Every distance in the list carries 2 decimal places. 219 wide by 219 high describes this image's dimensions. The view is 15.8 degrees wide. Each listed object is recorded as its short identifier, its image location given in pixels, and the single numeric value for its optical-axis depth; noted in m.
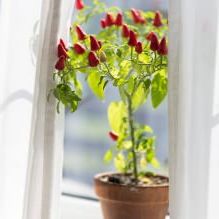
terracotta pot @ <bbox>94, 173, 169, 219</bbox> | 1.29
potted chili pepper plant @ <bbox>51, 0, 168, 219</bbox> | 1.23
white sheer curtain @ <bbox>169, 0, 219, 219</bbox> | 1.12
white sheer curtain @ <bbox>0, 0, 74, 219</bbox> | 1.31
